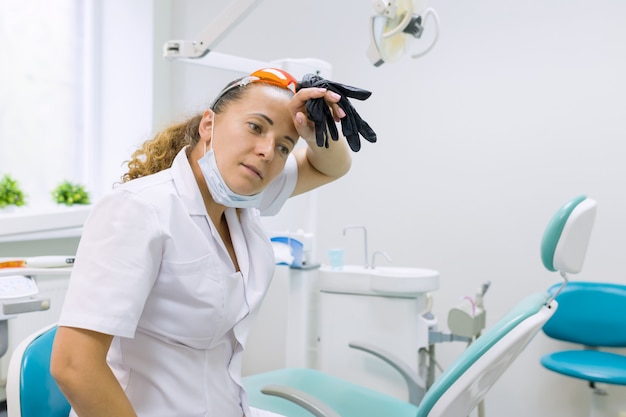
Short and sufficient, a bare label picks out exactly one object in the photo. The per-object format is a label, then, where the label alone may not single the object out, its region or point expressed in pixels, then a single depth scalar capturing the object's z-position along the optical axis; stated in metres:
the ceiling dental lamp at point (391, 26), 1.62
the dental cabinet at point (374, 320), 2.31
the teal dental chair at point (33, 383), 0.93
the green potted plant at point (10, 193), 2.62
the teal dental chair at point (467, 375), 1.13
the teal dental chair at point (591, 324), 2.49
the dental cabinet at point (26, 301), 1.38
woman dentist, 0.85
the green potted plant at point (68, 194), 2.94
